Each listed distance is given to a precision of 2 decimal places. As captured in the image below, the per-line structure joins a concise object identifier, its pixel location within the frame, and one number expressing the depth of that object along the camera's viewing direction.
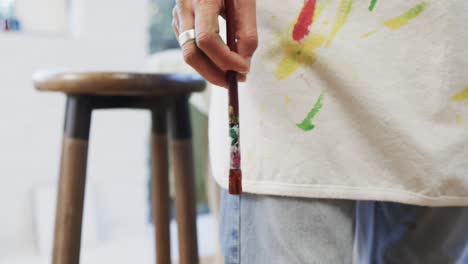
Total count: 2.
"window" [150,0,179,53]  3.39
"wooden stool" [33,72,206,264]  1.27
